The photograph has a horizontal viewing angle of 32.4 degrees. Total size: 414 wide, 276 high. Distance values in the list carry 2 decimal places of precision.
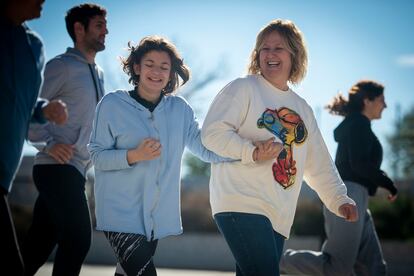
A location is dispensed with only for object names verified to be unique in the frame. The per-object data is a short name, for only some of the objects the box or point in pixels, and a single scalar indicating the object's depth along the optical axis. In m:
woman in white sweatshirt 4.18
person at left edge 3.33
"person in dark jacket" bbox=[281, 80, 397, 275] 6.22
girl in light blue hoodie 4.28
